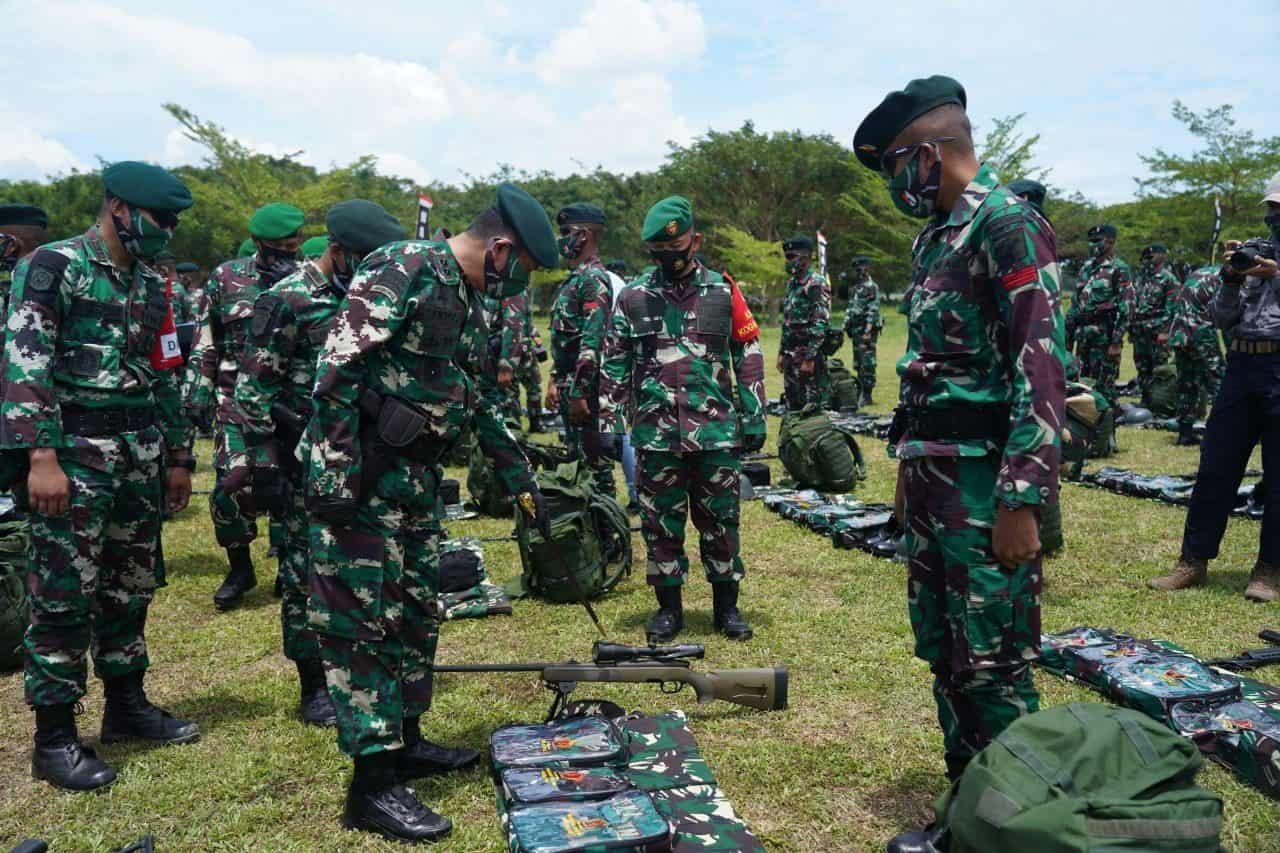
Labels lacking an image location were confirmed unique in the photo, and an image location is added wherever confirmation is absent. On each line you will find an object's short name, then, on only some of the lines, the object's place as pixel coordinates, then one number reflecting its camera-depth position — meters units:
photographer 5.41
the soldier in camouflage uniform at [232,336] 5.02
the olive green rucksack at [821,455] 8.91
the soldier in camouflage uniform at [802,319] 12.27
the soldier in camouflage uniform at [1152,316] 12.51
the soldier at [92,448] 3.51
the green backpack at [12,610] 4.86
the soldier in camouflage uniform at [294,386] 4.11
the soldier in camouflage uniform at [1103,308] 11.03
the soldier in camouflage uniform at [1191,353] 10.64
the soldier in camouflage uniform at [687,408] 5.07
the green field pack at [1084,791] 2.15
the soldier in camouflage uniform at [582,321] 6.80
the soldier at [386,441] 3.07
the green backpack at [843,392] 14.31
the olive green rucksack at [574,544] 5.77
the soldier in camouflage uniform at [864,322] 15.17
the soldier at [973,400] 2.63
